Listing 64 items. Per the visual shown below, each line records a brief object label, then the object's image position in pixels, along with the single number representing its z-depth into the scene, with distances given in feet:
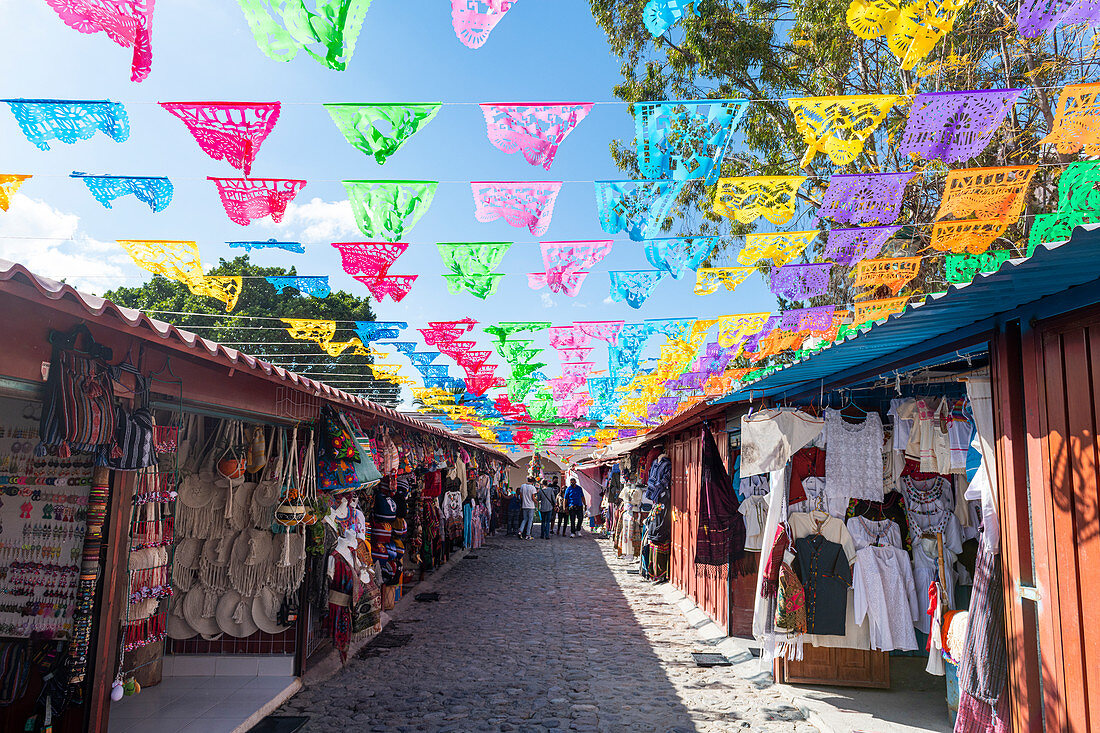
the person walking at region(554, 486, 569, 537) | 78.64
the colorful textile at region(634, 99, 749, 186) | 16.24
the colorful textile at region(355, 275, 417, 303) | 24.59
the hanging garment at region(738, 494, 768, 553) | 25.61
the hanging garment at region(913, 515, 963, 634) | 18.49
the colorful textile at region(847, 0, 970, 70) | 15.48
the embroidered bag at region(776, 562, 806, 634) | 19.57
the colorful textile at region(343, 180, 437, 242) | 18.26
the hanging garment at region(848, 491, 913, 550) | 19.64
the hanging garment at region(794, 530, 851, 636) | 19.56
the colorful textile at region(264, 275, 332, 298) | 25.90
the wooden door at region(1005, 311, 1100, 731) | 9.30
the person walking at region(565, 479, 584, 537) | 77.92
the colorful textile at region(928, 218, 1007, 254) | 20.42
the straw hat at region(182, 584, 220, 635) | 20.94
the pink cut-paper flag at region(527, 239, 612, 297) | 22.41
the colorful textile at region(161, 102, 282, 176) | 14.97
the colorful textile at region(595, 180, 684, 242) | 18.66
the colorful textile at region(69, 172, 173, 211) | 17.93
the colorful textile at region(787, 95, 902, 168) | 15.65
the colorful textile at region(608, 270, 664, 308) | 24.72
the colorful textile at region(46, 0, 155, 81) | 11.12
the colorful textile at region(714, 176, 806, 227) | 19.70
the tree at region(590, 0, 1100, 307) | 30.55
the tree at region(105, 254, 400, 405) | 63.31
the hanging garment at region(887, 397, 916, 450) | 18.02
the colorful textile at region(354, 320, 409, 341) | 31.86
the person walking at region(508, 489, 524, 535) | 79.15
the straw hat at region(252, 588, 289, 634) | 20.97
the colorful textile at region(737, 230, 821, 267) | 21.57
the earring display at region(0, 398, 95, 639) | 13.33
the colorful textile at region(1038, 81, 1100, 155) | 15.55
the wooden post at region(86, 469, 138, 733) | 12.68
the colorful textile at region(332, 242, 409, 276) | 22.53
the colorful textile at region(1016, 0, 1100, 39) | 15.92
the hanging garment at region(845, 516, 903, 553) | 19.47
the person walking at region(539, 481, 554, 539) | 73.26
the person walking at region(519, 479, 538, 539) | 72.84
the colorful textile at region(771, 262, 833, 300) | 24.79
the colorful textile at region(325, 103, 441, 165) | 15.11
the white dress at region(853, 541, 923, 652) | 18.74
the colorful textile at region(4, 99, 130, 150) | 14.69
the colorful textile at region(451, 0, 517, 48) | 12.62
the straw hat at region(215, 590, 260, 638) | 20.97
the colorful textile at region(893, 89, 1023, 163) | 15.57
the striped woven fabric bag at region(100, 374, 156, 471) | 12.58
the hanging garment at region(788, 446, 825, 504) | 20.70
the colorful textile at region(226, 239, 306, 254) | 21.54
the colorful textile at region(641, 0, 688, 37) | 13.41
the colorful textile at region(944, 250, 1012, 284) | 23.37
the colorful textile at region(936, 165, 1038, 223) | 18.48
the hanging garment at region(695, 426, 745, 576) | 26.71
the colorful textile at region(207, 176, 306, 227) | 18.04
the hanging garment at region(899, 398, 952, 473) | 17.31
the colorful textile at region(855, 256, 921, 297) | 24.00
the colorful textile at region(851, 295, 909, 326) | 26.50
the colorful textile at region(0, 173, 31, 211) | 17.08
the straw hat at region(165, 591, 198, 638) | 20.98
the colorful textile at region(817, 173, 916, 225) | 19.69
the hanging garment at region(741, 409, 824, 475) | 19.63
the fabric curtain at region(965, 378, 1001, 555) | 11.82
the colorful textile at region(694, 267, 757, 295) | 24.84
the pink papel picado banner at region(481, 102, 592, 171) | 15.67
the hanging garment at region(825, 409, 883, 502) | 19.11
